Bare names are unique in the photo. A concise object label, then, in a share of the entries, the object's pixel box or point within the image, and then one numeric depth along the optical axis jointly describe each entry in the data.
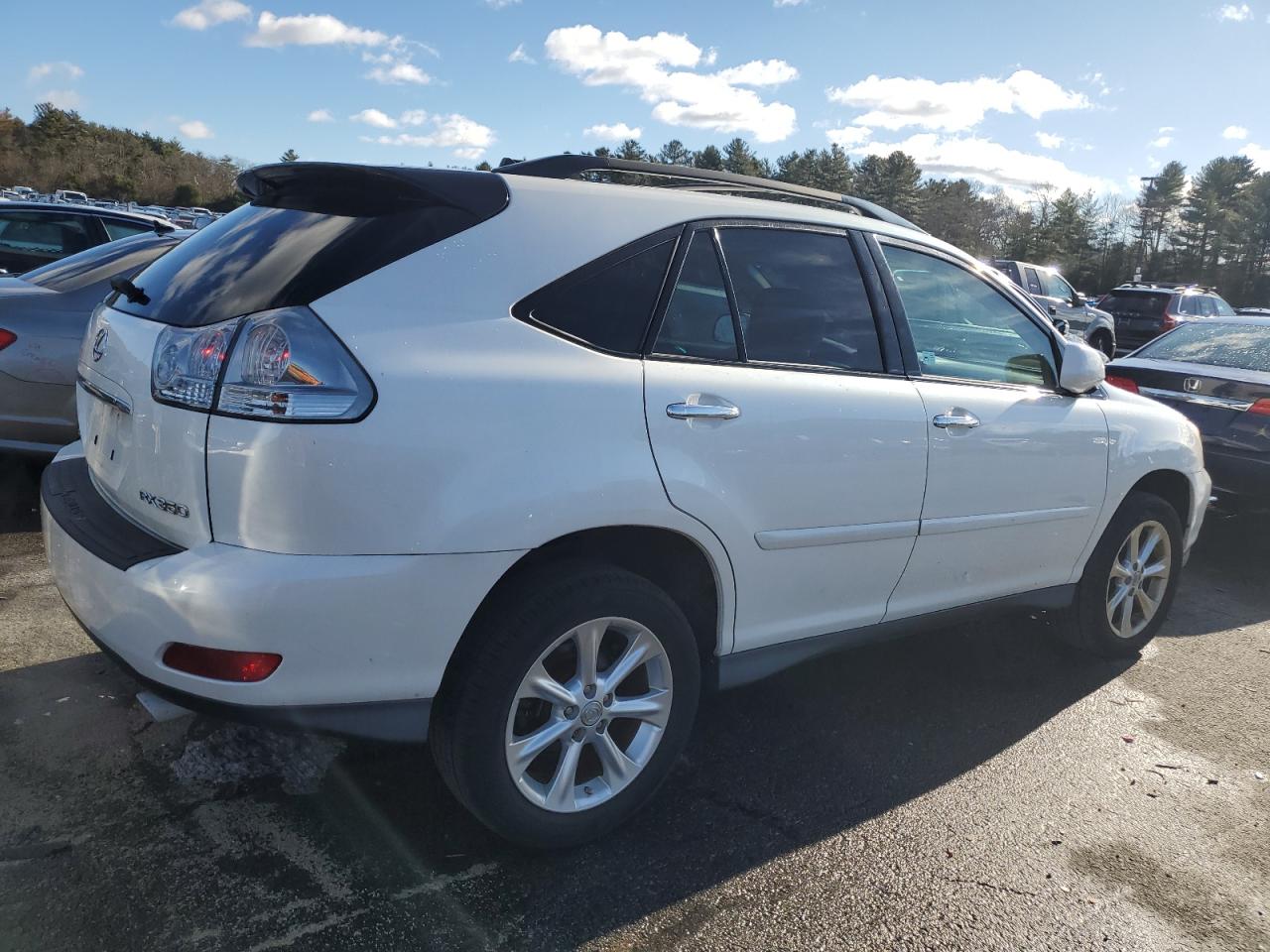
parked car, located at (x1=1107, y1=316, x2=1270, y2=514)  6.00
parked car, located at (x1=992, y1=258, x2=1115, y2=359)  17.69
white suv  2.08
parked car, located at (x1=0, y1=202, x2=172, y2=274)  7.88
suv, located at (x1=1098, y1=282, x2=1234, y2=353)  19.42
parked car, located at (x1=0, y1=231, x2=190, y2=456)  4.90
